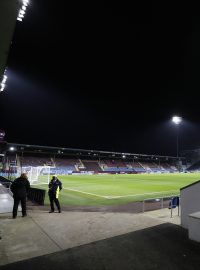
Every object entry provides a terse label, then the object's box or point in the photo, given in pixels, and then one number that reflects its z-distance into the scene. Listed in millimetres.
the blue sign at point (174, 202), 7942
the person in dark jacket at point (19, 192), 6522
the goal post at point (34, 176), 22075
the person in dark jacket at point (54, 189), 7612
